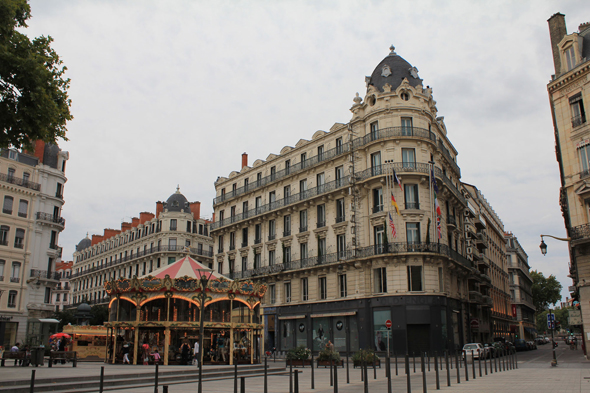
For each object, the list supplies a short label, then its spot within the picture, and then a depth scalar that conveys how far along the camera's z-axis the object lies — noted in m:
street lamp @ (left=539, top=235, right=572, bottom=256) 23.27
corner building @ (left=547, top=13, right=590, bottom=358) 27.07
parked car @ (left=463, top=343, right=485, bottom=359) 31.24
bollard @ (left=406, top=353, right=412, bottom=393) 11.65
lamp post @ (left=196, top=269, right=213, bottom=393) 13.40
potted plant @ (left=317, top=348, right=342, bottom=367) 25.03
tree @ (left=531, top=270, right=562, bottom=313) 98.38
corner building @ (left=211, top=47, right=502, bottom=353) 35.22
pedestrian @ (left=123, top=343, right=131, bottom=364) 24.23
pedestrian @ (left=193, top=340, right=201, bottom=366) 24.38
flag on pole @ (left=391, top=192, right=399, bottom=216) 34.55
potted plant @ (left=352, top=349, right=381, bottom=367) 22.94
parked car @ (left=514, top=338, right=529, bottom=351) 52.94
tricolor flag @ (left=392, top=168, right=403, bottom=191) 35.31
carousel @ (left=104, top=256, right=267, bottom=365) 24.34
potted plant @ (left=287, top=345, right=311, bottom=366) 25.08
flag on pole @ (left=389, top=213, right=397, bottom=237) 34.38
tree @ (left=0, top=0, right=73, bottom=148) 14.73
